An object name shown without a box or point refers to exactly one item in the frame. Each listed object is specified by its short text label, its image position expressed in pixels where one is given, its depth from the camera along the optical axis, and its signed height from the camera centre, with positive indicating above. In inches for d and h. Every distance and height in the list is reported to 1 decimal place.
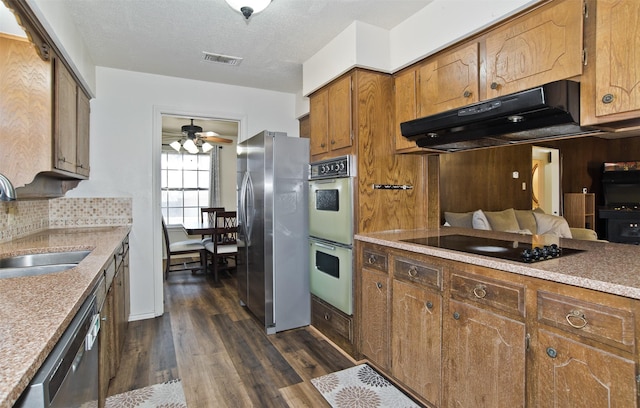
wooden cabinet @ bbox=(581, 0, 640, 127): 52.7 +23.4
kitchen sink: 62.1 -12.4
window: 248.0 +14.6
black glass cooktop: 59.6 -9.3
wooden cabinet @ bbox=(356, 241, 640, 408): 43.9 -22.4
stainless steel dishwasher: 27.3 -16.9
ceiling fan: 186.4 +39.3
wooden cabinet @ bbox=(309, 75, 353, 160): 100.6 +28.2
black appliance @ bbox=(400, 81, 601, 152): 59.0 +17.1
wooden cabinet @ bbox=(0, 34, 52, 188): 75.7 +22.0
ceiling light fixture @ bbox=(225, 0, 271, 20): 70.9 +42.7
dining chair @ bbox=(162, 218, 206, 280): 186.4 -25.8
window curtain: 255.1 +18.0
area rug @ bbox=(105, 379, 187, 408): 76.5 -45.7
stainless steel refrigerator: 116.7 -9.3
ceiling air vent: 117.0 +52.3
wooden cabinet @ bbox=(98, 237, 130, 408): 65.5 -27.5
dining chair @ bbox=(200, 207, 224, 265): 202.2 -9.5
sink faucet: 46.6 +2.1
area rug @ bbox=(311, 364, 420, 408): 76.7 -45.3
